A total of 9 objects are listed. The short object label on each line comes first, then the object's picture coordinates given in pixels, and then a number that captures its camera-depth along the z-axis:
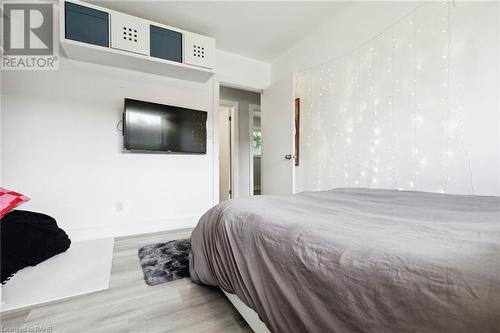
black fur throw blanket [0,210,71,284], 1.61
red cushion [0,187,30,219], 1.74
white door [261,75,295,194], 3.01
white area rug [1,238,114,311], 1.36
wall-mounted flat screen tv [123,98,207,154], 2.55
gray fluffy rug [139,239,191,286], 1.59
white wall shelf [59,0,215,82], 2.08
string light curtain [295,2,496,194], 1.70
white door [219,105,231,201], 4.60
